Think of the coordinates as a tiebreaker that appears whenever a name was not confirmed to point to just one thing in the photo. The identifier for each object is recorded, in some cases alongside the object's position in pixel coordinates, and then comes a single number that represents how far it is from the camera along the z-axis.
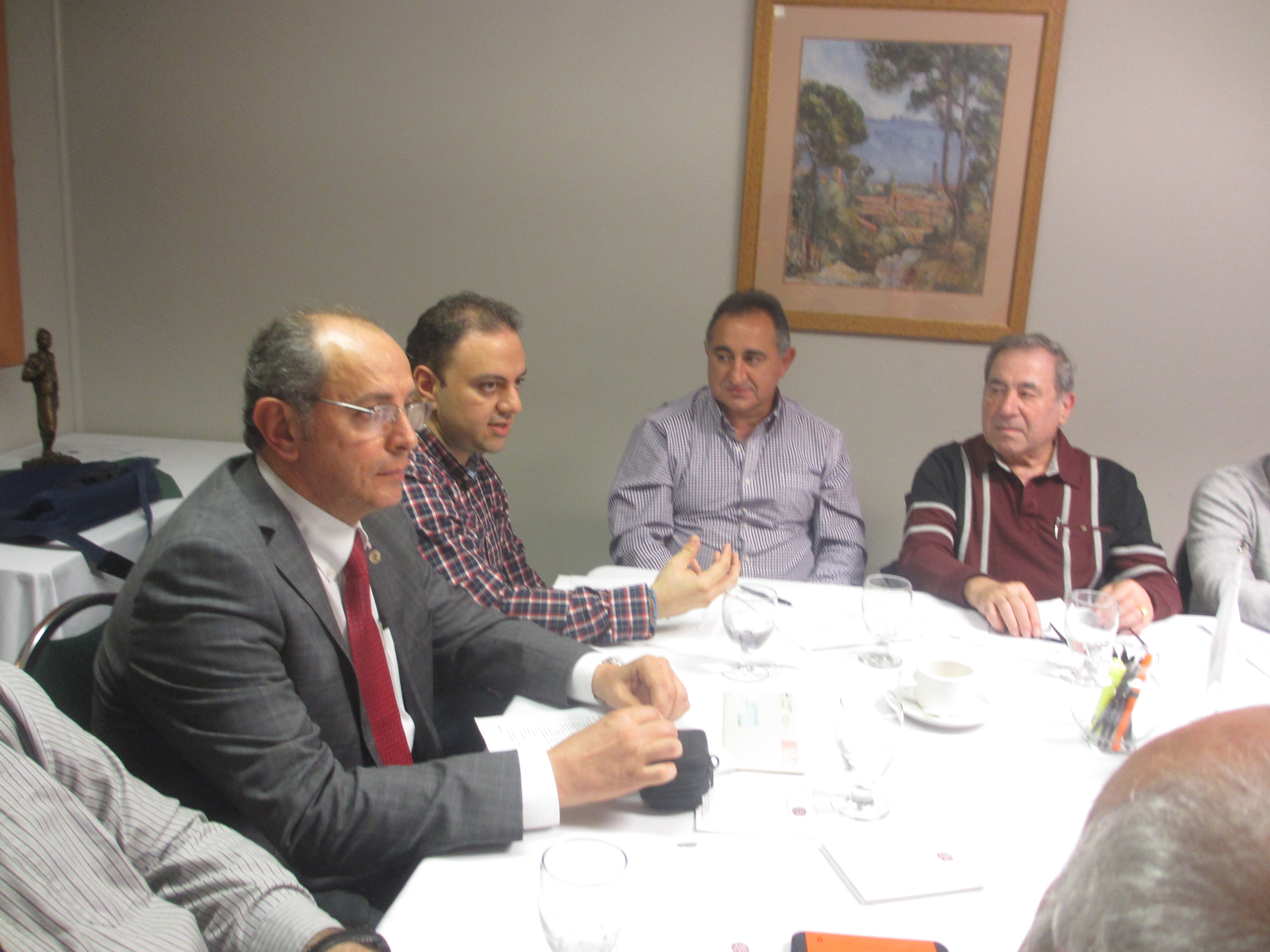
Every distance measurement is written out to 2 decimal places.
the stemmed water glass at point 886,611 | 1.61
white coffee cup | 1.40
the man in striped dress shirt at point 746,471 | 2.75
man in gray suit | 1.12
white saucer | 1.38
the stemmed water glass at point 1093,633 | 1.59
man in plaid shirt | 1.74
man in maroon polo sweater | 2.39
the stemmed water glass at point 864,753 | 1.15
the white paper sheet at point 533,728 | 1.30
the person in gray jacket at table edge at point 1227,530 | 2.31
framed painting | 3.06
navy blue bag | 2.33
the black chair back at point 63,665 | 1.33
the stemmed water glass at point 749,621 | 1.52
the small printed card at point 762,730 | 1.27
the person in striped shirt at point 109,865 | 0.93
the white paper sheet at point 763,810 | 1.11
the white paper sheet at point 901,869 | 1.00
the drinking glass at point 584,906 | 0.81
